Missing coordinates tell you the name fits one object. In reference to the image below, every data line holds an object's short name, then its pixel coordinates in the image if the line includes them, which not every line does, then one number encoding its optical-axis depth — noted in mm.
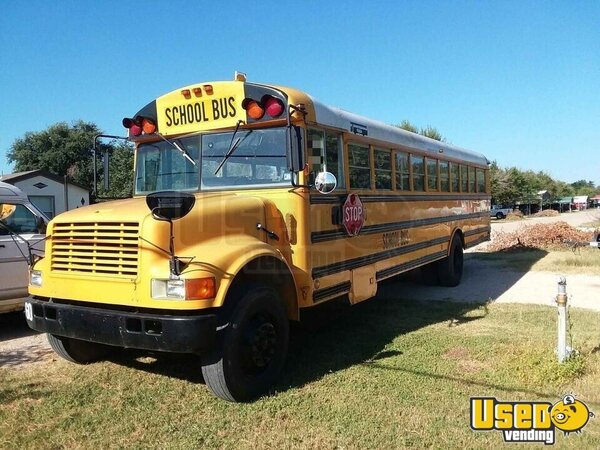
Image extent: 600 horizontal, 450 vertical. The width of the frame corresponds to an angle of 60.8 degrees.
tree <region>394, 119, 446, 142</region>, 33403
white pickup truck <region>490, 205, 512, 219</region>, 51594
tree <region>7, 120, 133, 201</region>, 36062
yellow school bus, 3596
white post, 4445
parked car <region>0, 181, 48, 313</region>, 5969
